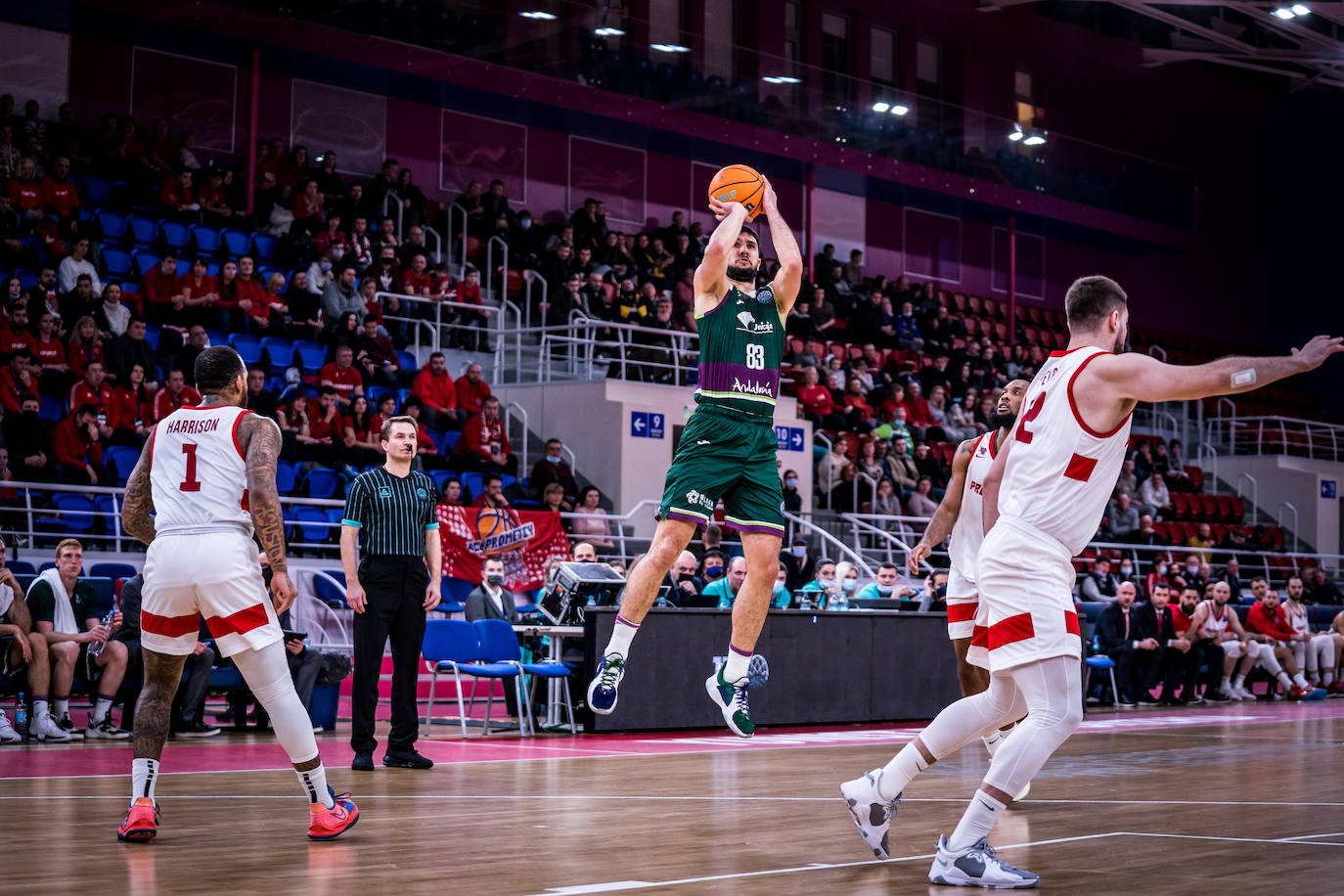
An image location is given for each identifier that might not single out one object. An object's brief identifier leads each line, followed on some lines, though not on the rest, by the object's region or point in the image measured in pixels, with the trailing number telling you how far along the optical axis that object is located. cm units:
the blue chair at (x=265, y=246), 2064
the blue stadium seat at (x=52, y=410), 1684
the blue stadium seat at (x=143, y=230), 1969
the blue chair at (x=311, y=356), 1903
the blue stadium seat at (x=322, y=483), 1723
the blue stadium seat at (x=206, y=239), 1994
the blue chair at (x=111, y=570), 1462
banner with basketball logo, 1670
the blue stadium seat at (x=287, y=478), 1709
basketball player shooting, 712
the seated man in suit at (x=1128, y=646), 1891
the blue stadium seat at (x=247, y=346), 1838
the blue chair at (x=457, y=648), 1288
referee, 1039
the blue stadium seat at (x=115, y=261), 1909
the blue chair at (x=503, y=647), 1304
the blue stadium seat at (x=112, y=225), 1953
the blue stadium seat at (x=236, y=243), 2022
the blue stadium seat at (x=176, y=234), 1989
